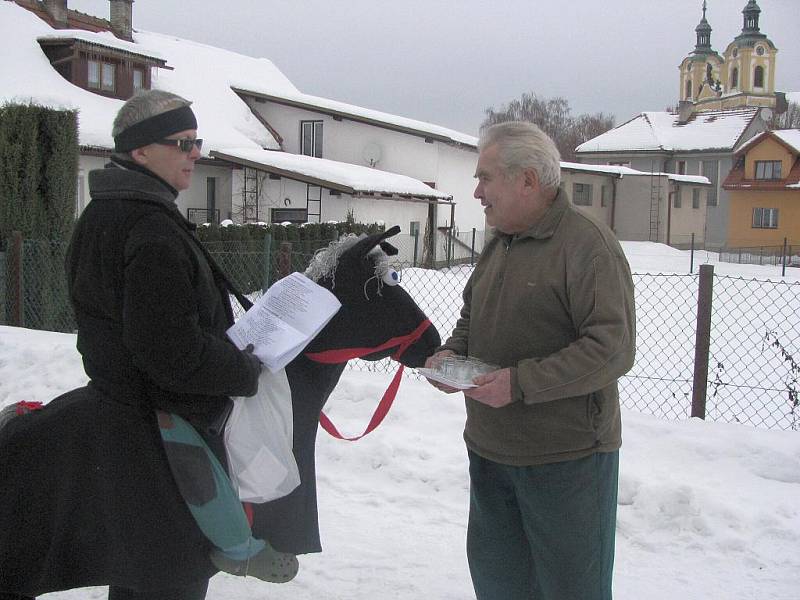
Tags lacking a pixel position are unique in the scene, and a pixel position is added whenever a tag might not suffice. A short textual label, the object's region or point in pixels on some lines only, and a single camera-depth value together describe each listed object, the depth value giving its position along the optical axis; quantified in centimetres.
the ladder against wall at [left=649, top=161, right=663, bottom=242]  3734
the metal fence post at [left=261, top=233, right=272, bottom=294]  979
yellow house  3812
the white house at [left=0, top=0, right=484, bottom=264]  2170
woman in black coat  228
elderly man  234
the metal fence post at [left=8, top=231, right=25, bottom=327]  880
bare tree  6844
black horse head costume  270
